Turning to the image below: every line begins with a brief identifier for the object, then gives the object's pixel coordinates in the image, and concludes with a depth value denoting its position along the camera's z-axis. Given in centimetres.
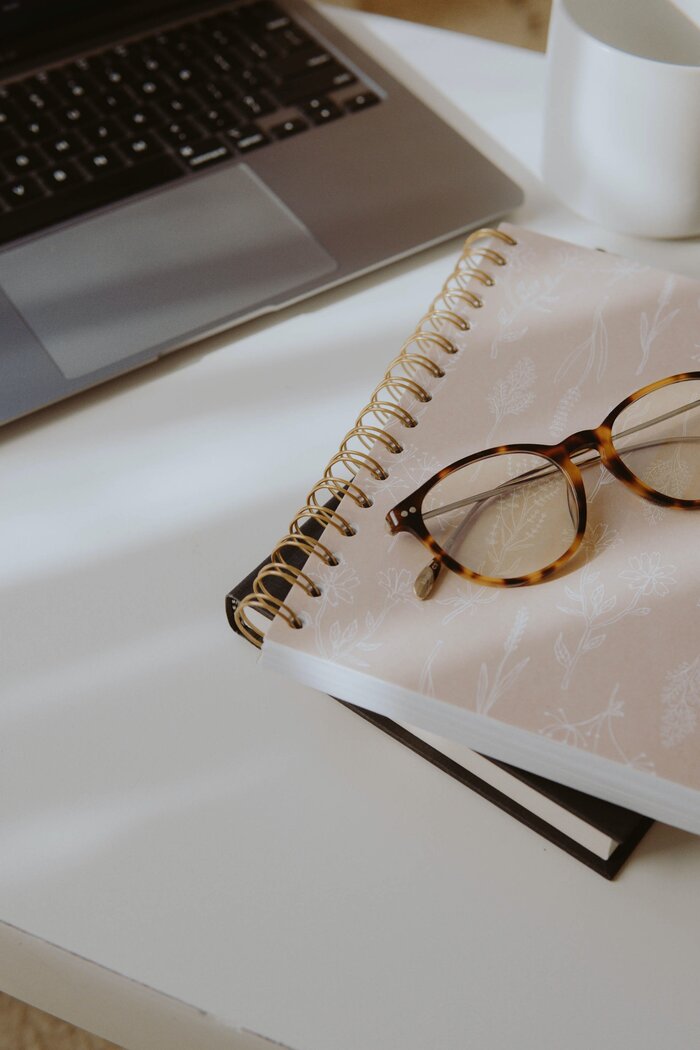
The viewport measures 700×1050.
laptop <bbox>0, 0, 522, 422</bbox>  58
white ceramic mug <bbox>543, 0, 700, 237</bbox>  56
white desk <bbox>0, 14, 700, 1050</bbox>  40
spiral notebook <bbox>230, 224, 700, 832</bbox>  39
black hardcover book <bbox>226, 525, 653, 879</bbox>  39
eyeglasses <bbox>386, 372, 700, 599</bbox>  43
